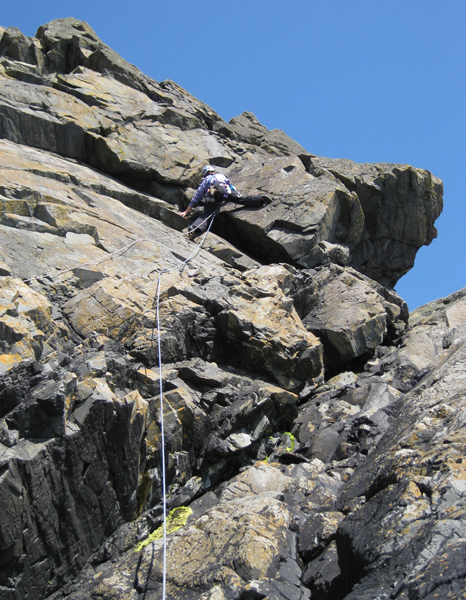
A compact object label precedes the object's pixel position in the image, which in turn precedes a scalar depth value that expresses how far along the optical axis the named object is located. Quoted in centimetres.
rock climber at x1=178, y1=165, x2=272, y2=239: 1717
